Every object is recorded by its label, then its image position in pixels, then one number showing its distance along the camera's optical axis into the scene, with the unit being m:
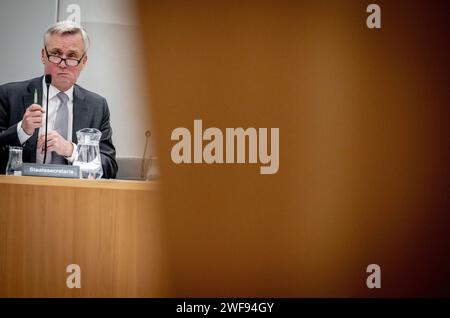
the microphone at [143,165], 5.74
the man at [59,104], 5.59
